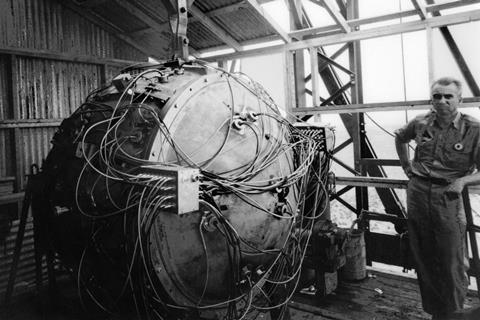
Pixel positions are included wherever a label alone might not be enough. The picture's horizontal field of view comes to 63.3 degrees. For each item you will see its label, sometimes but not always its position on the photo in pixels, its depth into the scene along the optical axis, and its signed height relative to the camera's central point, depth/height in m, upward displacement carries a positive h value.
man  3.68 -0.45
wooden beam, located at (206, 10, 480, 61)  4.63 +1.64
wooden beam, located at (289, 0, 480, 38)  4.88 +1.83
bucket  5.06 -1.39
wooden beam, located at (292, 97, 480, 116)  4.60 +0.62
